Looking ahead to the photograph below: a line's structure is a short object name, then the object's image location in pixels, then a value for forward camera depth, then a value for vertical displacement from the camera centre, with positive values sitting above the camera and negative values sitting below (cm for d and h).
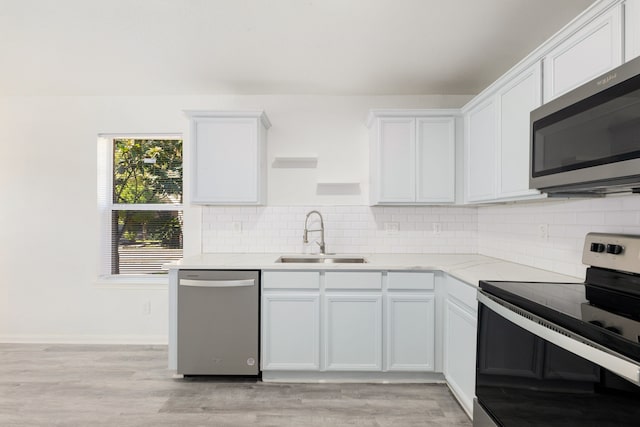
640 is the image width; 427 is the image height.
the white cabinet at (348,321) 258 -83
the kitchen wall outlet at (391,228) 333 -16
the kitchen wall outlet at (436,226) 333 -13
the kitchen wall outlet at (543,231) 230 -12
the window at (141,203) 357 +8
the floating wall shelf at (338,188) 336 +23
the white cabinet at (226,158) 299 +46
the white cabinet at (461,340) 204 -83
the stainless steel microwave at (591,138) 116 +30
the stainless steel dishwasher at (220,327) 260 -88
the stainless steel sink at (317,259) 312 -44
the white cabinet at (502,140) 198 +50
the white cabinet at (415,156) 297 +49
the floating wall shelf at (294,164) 334 +46
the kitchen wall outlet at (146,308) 343 -98
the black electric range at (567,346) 92 -44
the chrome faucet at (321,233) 315 -21
